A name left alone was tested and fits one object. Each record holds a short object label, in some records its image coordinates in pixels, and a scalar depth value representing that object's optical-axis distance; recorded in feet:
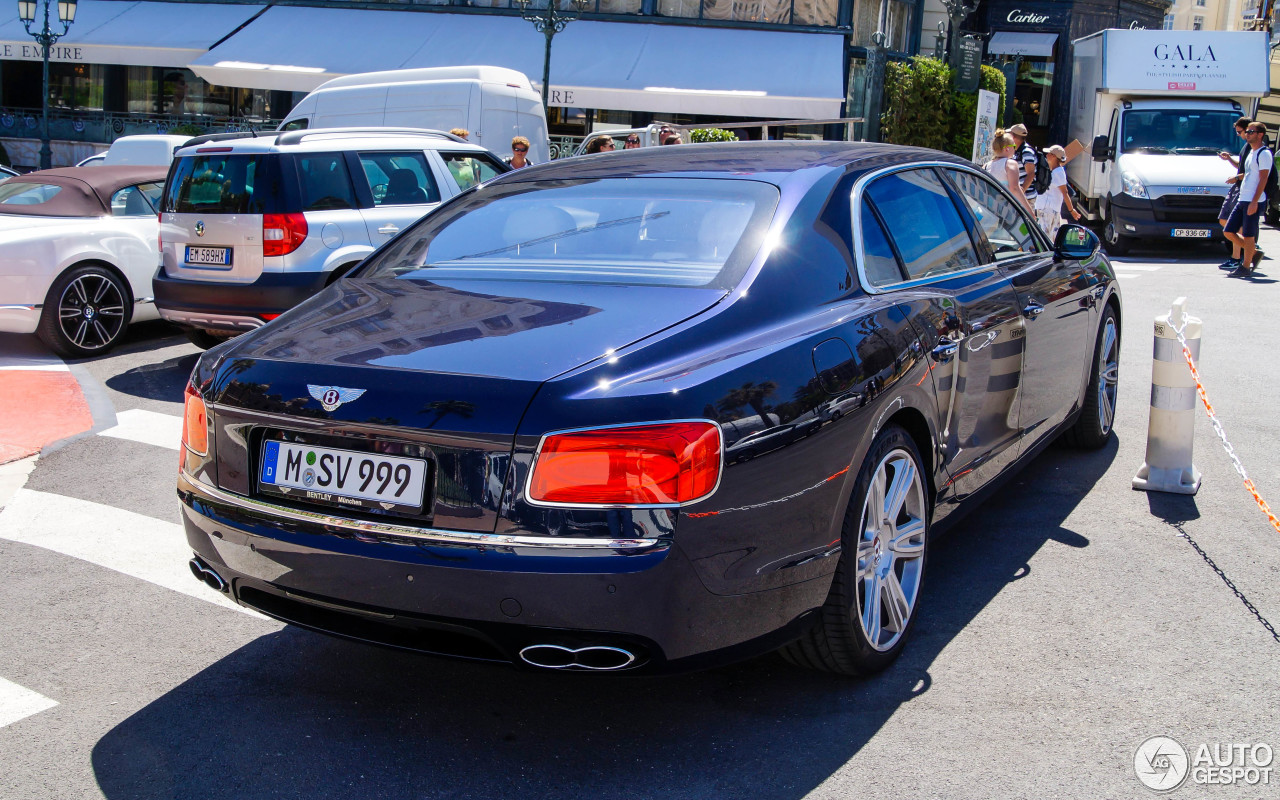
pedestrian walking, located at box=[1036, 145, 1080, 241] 43.73
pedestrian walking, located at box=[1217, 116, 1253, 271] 52.06
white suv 27.30
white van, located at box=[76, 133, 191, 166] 46.98
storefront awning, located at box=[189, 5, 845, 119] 78.43
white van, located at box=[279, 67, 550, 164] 52.06
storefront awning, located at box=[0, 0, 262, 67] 88.74
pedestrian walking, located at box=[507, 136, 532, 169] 45.34
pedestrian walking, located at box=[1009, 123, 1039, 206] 47.95
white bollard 17.94
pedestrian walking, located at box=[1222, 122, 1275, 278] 49.75
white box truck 57.57
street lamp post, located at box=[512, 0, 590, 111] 71.67
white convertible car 29.84
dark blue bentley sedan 9.12
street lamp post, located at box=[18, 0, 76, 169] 79.71
